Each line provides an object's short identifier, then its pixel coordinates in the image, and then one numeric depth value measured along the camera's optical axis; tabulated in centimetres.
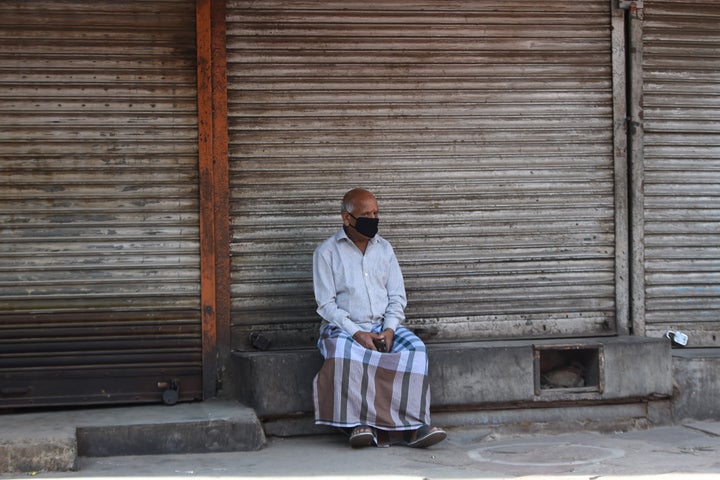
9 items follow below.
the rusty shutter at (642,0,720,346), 665
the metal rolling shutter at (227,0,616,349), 620
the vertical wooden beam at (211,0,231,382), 609
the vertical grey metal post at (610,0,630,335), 657
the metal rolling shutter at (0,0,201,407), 593
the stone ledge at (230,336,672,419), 580
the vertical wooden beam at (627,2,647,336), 660
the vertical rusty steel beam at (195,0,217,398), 605
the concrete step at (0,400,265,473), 502
